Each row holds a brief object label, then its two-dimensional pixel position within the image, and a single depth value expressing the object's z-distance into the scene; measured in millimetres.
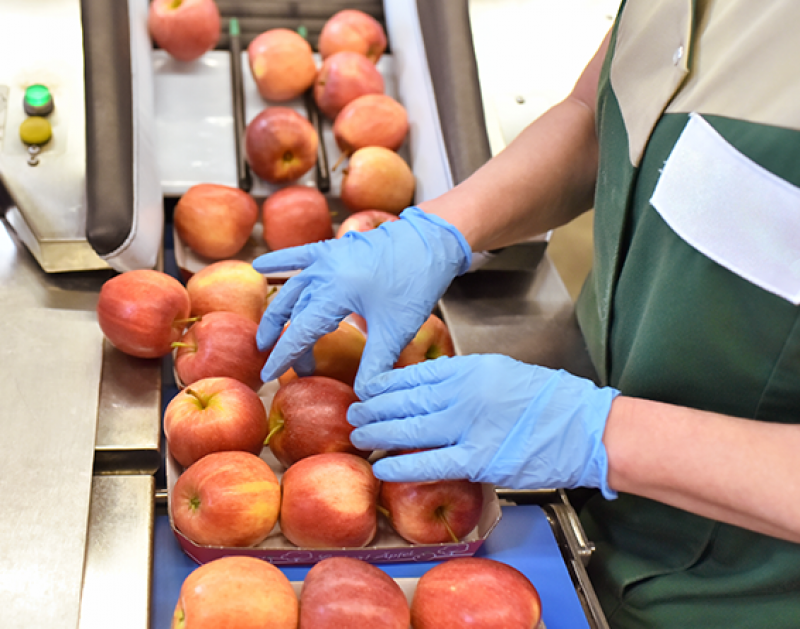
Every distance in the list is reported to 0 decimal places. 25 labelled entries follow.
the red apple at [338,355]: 1103
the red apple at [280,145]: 1466
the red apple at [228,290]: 1190
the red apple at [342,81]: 1613
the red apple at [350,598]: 746
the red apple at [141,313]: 1049
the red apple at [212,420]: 933
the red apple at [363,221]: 1392
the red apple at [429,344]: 1144
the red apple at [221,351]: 1052
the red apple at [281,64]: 1596
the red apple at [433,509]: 903
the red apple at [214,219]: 1327
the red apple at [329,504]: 881
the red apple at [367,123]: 1570
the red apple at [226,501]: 853
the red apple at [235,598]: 726
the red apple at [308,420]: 974
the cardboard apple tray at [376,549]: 860
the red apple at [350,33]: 1701
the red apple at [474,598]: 786
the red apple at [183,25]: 1545
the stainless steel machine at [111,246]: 854
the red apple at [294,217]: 1403
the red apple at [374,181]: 1493
